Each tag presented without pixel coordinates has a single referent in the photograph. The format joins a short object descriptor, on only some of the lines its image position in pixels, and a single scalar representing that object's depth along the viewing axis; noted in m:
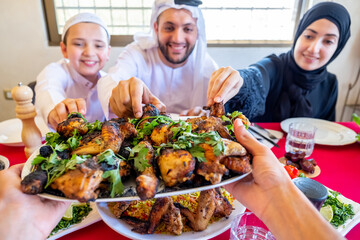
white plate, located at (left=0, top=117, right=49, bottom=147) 0.46
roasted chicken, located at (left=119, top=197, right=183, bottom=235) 0.25
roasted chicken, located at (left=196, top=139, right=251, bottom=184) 0.21
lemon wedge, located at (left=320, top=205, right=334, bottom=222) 0.29
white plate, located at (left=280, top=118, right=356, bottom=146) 0.51
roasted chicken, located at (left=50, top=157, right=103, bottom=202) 0.19
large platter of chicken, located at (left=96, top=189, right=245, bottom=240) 0.25
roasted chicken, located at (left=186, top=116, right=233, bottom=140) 0.28
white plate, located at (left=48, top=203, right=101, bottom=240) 0.26
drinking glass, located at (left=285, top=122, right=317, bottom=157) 0.45
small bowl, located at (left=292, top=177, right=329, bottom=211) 0.27
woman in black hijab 0.66
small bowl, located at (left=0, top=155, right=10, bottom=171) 0.39
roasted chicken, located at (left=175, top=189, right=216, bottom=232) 0.26
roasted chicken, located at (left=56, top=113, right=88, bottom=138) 0.28
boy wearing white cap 0.62
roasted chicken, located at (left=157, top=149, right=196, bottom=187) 0.21
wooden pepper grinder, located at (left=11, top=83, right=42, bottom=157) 0.37
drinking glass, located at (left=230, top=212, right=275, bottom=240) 0.27
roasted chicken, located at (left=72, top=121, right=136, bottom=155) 0.25
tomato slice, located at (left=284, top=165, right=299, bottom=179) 0.37
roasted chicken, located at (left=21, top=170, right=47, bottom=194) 0.19
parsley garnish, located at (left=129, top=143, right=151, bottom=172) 0.23
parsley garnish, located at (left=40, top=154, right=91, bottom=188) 0.21
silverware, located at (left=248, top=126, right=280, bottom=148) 0.48
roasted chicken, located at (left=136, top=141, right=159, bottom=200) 0.19
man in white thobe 0.67
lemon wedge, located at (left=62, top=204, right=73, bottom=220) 0.28
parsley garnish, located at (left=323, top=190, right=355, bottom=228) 0.29
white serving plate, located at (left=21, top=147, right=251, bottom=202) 0.19
